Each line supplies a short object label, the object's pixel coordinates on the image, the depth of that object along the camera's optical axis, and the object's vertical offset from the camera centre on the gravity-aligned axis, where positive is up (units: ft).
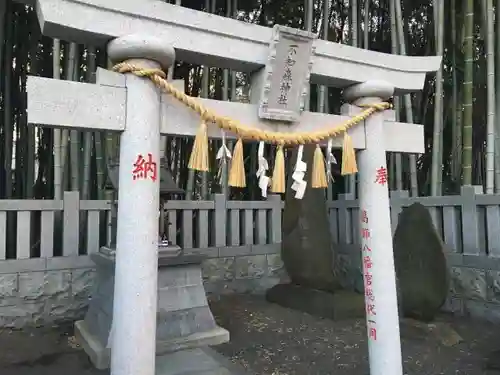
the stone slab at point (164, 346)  10.14 -3.52
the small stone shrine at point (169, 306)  10.80 -2.64
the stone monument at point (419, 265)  13.98 -2.04
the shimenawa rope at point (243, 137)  6.44 +1.14
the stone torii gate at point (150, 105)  6.02 +1.53
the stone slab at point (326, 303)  14.47 -3.42
